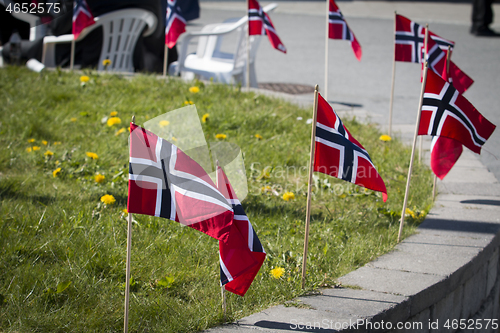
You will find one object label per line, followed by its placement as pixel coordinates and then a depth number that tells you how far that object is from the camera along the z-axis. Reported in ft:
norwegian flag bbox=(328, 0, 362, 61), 33.06
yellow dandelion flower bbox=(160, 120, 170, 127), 25.16
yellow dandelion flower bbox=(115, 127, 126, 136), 29.73
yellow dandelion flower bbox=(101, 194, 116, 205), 21.35
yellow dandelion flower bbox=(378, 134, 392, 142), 30.24
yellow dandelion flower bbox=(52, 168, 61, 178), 24.62
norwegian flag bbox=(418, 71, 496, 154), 19.35
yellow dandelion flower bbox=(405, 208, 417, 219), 21.86
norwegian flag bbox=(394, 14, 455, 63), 29.12
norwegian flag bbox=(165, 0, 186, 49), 37.42
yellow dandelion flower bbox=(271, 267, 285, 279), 16.73
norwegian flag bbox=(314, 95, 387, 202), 15.62
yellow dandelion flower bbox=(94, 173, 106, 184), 23.80
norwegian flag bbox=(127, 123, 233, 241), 12.63
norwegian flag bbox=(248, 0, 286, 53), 36.19
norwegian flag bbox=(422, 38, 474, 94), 24.84
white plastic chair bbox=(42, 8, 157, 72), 46.03
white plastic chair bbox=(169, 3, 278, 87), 42.68
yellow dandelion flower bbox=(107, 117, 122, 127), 30.48
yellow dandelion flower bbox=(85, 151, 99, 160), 26.18
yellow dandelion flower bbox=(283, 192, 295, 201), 23.16
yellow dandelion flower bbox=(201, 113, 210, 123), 31.35
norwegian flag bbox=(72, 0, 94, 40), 39.65
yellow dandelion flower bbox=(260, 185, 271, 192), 24.34
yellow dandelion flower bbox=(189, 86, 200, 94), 36.50
